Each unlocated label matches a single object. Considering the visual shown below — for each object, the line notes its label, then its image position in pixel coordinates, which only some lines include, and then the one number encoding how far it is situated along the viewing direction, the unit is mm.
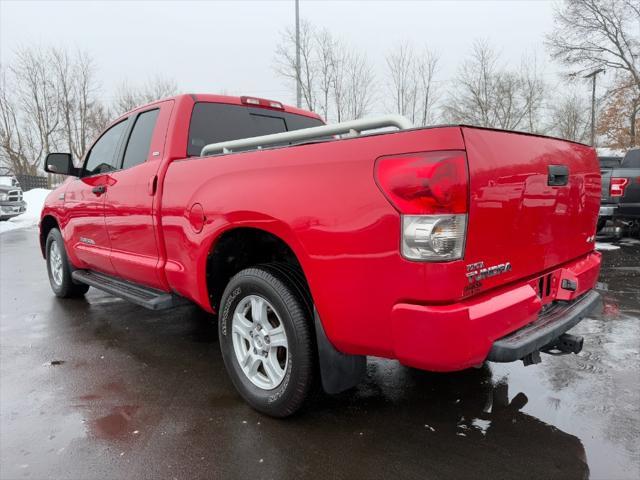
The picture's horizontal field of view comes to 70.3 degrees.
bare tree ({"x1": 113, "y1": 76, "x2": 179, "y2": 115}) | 35438
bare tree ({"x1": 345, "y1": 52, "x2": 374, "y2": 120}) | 25745
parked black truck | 8164
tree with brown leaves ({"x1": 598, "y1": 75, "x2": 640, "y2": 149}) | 26422
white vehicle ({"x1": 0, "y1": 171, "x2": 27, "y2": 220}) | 14297
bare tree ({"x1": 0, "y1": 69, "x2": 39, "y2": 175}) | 32469
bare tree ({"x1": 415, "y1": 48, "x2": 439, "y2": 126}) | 27156
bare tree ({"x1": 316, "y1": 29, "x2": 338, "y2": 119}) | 24922
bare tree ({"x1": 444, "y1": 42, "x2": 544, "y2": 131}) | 29594
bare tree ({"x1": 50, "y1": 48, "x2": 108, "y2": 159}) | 33531
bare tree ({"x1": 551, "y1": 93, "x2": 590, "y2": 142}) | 34188
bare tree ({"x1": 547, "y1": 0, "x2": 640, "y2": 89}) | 26047
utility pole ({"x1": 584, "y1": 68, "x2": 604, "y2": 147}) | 26828
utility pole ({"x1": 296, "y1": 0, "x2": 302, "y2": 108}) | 15763
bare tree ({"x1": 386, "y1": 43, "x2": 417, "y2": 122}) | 26953
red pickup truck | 1872
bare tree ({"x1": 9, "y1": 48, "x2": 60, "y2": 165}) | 32875
